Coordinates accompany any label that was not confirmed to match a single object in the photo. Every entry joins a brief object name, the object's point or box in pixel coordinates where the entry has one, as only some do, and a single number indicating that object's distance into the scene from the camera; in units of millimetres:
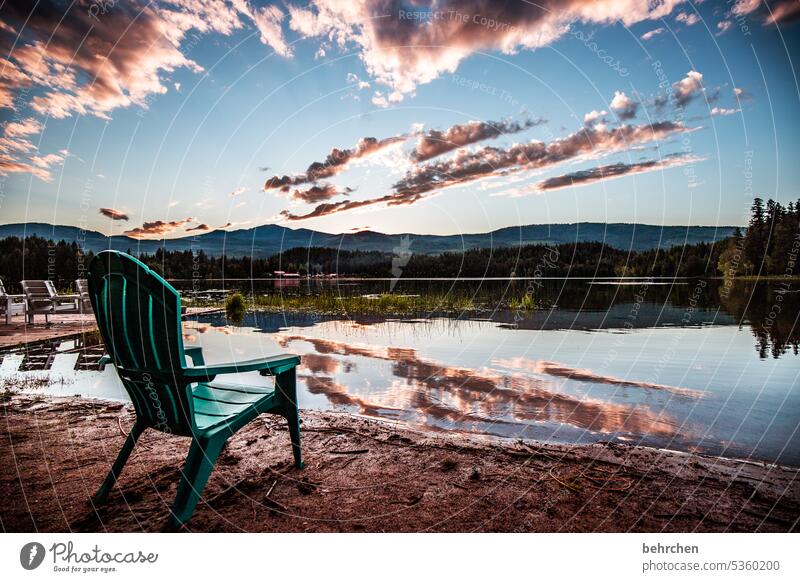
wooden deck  9989
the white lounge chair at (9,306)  12203
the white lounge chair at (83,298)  13461
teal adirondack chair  2633
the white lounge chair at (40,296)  12609
